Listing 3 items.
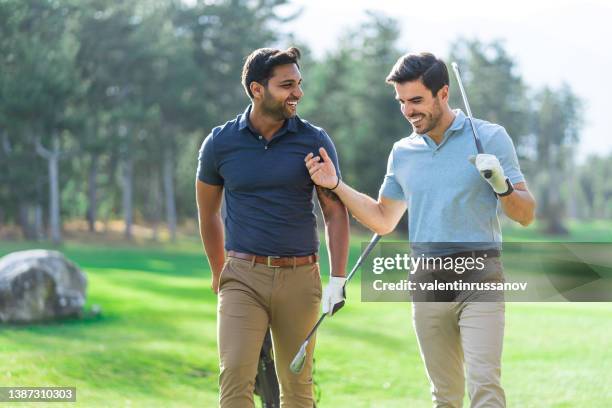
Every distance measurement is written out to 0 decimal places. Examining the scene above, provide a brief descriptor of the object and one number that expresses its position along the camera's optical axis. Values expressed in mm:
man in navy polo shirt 5004
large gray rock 13391
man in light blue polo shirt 4566
